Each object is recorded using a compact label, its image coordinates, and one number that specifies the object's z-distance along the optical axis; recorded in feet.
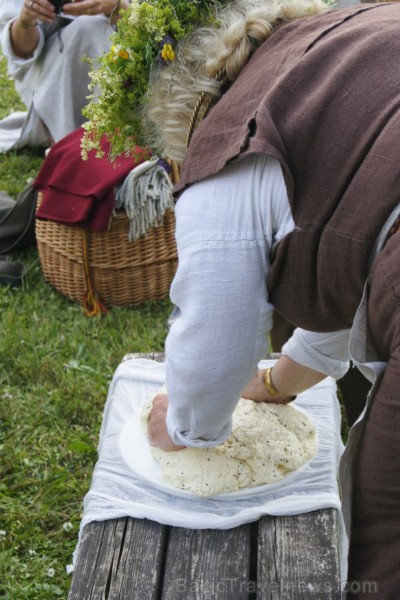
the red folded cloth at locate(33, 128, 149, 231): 9.96
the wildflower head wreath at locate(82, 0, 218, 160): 4.49
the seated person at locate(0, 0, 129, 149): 11.82
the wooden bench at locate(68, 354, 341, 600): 5.29
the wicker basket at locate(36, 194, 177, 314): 10.37
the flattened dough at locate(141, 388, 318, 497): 5.94
